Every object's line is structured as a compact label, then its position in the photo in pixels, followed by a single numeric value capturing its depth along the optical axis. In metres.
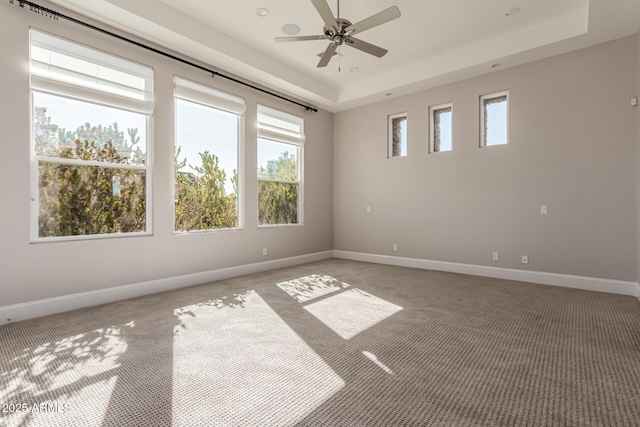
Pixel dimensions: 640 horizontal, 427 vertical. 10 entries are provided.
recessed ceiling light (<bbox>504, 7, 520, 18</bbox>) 3.88
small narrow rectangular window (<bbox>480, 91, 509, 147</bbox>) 5.00
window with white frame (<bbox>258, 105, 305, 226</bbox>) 5.64
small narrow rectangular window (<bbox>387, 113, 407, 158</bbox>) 6.14
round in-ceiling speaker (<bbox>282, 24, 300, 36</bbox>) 4.23
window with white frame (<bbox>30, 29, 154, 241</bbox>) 3.33
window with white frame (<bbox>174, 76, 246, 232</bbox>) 4.49
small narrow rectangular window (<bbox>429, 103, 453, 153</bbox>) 5.58
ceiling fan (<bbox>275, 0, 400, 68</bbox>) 3.05
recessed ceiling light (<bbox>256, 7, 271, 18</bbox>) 3.85
